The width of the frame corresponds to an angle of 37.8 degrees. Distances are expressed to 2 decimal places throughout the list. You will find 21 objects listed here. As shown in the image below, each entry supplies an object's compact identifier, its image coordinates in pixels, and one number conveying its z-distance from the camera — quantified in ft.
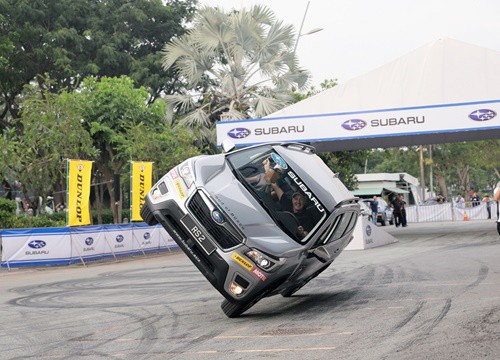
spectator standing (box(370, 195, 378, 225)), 137.28
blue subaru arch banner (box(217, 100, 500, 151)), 80.79
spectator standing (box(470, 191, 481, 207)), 152.05
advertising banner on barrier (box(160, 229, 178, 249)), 90.28
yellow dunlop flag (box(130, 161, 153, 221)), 81.30
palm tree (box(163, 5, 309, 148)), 108.78
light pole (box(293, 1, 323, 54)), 112.88
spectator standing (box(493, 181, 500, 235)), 39.88
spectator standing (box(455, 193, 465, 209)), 152.62
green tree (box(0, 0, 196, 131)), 134.62
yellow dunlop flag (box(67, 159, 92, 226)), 72.69
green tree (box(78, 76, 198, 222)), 102.06
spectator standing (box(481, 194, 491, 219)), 143.91
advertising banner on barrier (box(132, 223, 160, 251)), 84.12
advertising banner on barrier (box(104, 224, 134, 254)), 78.69
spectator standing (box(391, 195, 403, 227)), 128.88
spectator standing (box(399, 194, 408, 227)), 128.77
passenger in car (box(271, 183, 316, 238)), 29.45
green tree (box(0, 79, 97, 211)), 93.15
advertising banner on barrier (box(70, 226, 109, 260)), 73.20
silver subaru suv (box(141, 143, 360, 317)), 28.53
